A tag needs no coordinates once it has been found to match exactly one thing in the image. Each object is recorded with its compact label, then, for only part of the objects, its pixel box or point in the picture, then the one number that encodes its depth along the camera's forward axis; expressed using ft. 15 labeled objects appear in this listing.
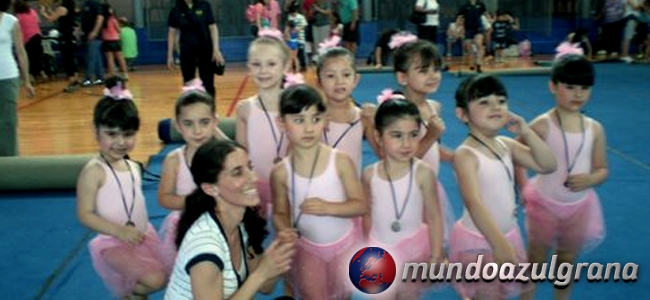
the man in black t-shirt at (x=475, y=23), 43.09
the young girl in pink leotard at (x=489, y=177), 8.96
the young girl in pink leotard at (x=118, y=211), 9.79
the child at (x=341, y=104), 10.52
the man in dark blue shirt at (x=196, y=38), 23.66
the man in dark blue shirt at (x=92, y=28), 36.60
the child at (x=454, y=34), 50.55
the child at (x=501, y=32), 49.95
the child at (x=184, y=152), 10.09
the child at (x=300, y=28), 46.60
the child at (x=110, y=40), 38.29
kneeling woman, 7.58
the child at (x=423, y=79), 10.27
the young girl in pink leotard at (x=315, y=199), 9.36
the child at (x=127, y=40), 48.39
